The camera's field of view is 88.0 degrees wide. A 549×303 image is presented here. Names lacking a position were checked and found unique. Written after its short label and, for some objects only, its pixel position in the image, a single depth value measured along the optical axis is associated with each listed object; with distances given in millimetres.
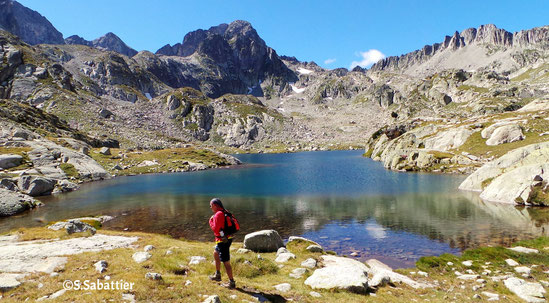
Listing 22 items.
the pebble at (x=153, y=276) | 13000
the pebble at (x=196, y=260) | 16859
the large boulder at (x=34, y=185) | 62466
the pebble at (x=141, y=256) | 16531
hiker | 13148
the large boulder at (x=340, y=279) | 13961
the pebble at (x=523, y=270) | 18172
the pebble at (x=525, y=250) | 22281
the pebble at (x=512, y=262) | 19844
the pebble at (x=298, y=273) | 16062
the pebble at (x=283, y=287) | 13789
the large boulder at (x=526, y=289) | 14461
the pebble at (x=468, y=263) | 20378
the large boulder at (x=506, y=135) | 85812
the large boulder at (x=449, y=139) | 100062
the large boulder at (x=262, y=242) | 22194
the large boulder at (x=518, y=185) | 40656
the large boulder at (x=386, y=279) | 15625
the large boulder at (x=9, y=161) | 71900
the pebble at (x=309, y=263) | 18266
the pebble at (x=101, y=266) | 14262
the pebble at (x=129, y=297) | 10967
